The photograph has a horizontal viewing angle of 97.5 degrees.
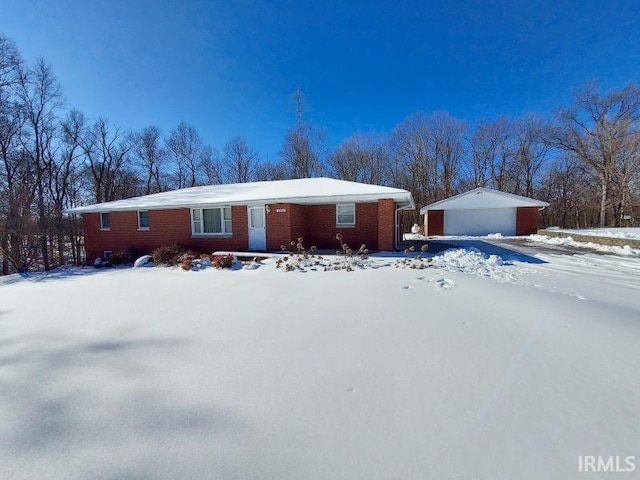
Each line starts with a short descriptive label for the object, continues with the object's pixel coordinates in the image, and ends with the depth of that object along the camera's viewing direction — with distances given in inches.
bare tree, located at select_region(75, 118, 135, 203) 1087.0
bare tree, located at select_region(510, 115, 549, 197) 1276.0
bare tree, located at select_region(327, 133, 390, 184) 1290.6
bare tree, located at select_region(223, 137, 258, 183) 1362.0
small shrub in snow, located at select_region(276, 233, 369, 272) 344.2
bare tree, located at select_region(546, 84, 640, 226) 1050.7
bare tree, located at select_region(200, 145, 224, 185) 1355.8
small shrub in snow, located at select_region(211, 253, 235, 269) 377.7
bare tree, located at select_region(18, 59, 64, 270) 839.7
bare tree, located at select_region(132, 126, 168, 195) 1246.8
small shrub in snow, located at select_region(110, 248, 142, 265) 541.3
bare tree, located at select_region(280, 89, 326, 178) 1205.1
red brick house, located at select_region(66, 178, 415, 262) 485.1
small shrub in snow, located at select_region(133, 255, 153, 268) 471.4
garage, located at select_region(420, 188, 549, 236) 909.2
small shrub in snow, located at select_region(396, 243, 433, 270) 322.7
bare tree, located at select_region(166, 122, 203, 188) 1316.4
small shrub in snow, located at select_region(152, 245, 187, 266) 447.0
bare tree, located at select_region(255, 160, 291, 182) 1273.4
